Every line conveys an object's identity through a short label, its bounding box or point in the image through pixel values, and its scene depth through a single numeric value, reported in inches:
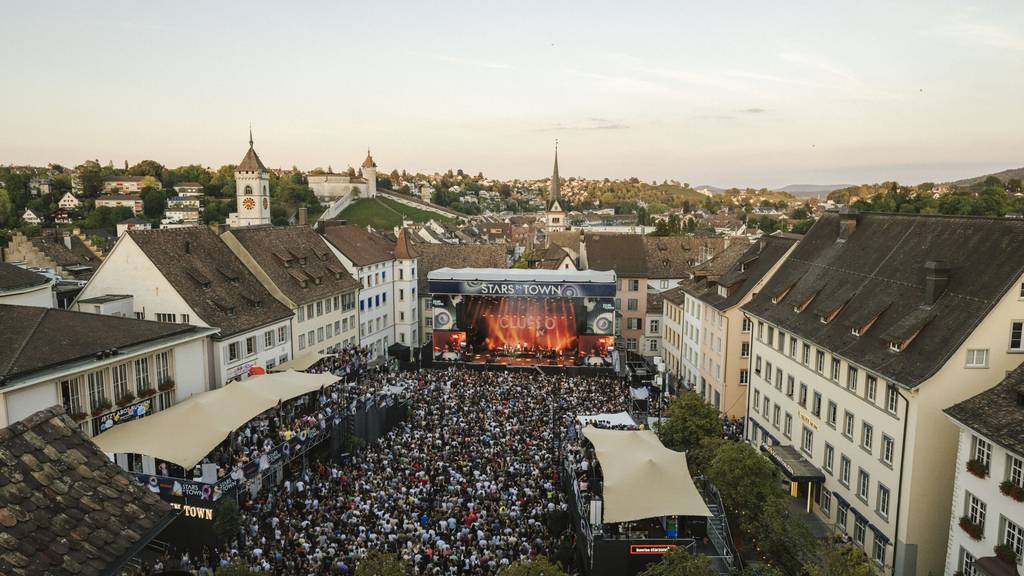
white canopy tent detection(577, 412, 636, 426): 1259.8
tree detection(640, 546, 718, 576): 688.4
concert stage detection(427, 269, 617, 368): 2185.0
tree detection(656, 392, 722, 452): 1142.3
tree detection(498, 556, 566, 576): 653.3
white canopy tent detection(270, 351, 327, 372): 1565.7
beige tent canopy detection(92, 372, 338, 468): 979.9
